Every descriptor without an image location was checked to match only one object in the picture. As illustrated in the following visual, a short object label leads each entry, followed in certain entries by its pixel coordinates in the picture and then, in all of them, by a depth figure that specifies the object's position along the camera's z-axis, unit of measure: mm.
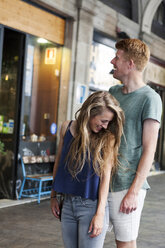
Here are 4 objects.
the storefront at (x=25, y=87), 7734
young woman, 2426
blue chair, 7709
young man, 2582
